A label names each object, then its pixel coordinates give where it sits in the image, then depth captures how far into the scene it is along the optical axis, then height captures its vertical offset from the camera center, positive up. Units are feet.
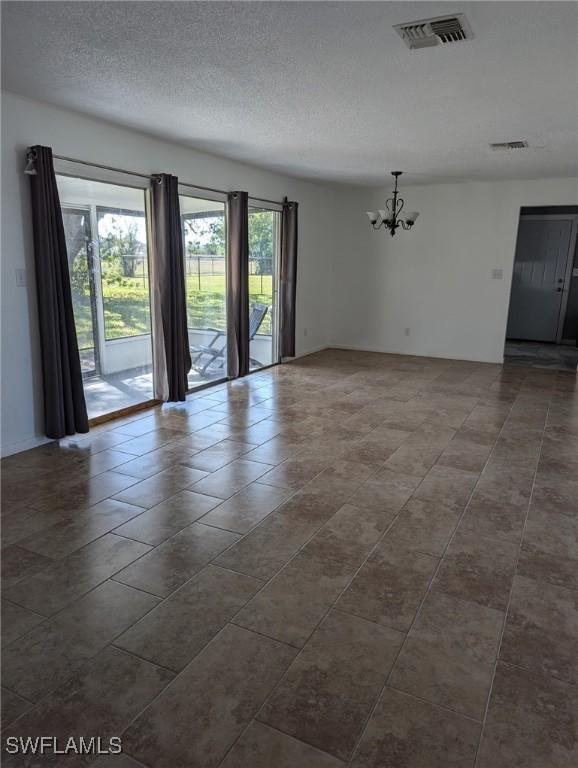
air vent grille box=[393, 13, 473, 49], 7.58 +3.59
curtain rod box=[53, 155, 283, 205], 12.70 +2.59
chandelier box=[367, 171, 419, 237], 19.95 +2.04
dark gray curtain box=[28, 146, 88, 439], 11.78 -1.09
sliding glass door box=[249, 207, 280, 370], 21.43 -0.72
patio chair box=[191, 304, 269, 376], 19.13 -3.25
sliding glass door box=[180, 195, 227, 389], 17.88 -0.66
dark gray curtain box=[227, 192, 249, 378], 18.94 -0.43
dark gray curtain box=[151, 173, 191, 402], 15.47 -0.63
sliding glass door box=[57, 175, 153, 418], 13.88 -0.65
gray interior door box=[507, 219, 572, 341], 30.40 -0.43
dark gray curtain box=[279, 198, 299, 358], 22.38 -0.44
